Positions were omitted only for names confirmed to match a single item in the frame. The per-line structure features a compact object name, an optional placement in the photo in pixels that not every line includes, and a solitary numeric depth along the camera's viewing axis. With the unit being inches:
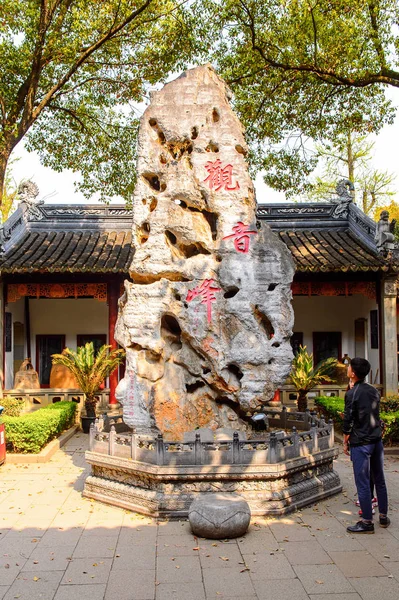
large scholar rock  307.4
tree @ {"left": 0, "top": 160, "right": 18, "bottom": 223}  1070.1
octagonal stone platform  253.6
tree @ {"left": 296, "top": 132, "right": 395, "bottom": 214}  1092.5
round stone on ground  220.1
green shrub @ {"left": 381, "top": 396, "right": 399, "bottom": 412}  463.5
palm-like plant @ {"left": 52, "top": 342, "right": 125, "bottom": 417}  480.7
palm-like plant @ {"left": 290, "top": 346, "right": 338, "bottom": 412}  481.1
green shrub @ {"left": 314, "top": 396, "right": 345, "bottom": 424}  449.8
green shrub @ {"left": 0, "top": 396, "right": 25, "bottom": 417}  444.1
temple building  531.5
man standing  227.9
